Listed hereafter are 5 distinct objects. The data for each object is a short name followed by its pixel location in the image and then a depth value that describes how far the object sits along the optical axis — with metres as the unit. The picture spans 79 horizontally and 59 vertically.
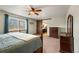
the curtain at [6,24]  1.45
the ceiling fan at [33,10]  1.47
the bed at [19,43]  1.36
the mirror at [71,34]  1.82
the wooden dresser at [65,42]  1.60
